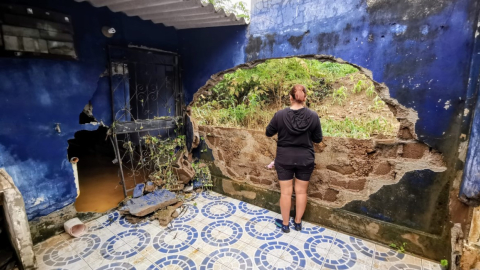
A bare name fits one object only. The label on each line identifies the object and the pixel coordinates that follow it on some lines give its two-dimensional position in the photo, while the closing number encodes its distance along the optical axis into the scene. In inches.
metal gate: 151.5
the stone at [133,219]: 136.9
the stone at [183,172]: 175.3
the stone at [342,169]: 123.5
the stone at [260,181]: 154.1
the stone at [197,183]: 179.8
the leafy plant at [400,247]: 112.4
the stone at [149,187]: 163.8
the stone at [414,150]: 105.0
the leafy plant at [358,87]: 195.2
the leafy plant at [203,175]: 179.6
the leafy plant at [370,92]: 186.9
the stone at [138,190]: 158.4
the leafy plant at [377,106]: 167.8
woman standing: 115.0
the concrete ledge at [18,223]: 90.6
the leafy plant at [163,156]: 173.6
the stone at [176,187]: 170.6
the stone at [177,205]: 150.5
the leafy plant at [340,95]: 197.0
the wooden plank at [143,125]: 153.3
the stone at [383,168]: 113.3
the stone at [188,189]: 175.5
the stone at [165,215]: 135.5
